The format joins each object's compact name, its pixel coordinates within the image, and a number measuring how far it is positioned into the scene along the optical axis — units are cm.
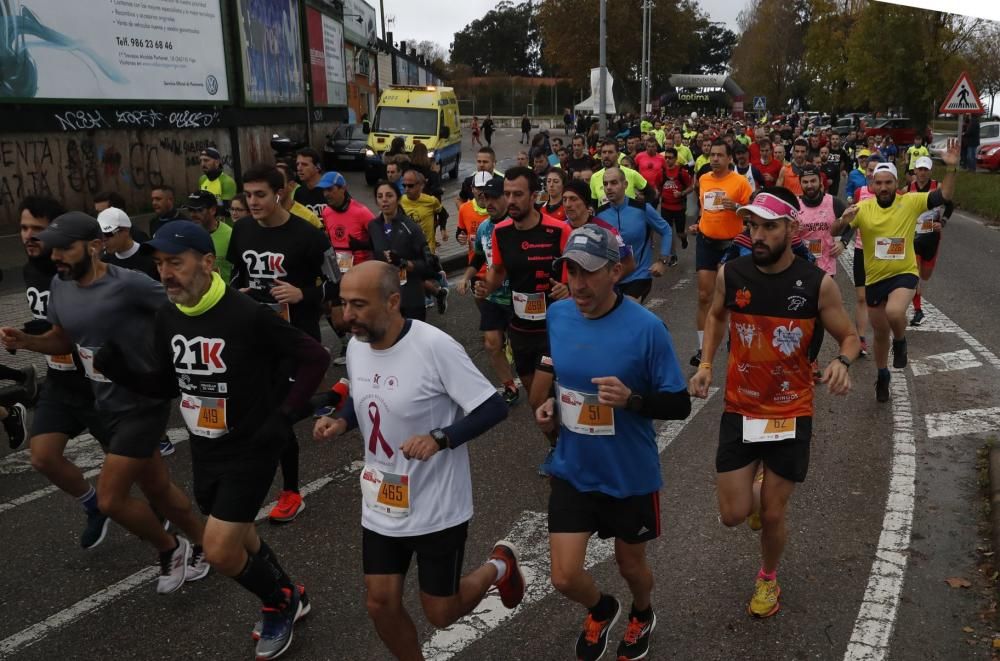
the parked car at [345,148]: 2950
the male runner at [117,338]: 445
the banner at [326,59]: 3272
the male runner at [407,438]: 334
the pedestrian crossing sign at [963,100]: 1608
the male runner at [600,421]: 357
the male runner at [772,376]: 418
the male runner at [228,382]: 381
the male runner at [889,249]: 744
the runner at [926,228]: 941
